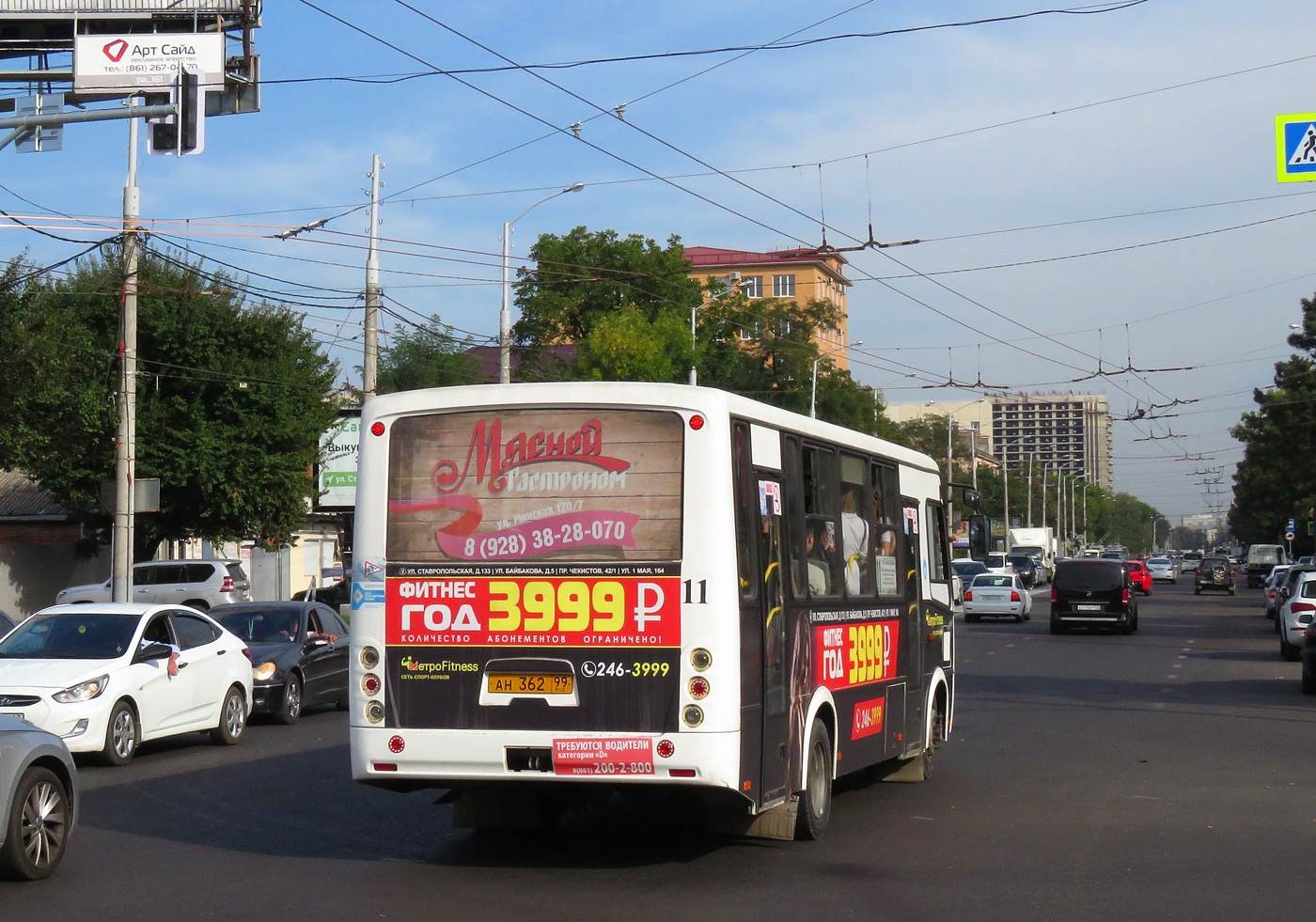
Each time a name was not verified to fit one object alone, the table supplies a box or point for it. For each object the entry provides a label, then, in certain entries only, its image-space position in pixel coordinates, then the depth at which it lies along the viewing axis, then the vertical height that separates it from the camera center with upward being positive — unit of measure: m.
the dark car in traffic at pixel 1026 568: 74.81 -0.63
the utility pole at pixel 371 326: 29.58 +4.48
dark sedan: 17.94 -1.11
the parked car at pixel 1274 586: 42.83 -0.95
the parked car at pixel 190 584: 37.34 -0.56
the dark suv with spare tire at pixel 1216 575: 73.75 -1.02
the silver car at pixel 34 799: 8.12 -1.28
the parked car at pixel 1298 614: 27.61 -1.07
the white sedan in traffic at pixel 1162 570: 92.44 -0.90
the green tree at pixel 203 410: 37.59 +3.74
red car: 66.94 -0.92
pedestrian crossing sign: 17.62 +4.68
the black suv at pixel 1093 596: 38.03 -1.01
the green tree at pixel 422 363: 70.50 +9.18
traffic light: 15.48 +4.37
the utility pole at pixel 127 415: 25.44 +2.46
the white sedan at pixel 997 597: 46.06 -1.23
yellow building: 108.53 +20.25
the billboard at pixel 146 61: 31.75 +10.37
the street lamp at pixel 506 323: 34.19 +5.41
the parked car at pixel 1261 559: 83.62 -0.30
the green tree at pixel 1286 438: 69.75 +5.65
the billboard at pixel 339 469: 42.84 +2.55
